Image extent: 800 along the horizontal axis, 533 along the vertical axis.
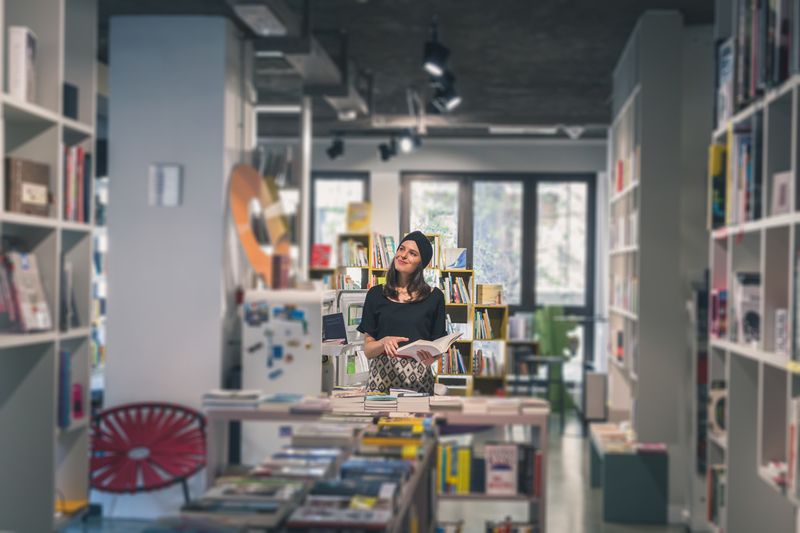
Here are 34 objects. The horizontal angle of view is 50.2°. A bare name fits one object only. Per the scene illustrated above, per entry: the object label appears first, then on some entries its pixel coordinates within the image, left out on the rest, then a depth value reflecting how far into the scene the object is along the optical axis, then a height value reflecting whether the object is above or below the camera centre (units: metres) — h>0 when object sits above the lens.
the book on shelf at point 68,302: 3.30 -0.17
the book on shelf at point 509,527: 3.92 -1.23
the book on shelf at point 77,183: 3.29 +0.29
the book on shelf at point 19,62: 2.87 +0.66
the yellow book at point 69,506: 3.43 -1.01
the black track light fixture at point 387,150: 10.36 +1.38
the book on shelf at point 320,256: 9.15 +0.07
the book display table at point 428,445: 2.48 -0.80
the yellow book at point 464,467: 4.17 -0.99
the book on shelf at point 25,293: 2.90 -0.12
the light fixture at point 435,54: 5.73 +1.41
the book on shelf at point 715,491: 3.77 -1.00
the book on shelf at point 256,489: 2.14 -0.60
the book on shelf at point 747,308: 3.00 -0.14
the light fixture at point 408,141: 9.38 +1.37
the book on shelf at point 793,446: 2.40 -0.50
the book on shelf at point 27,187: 2.87 +0.24
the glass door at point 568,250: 11.84 +0.22
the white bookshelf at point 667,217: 5.54 +0.33
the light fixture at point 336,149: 10.63 +1.41
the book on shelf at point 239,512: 1.84 -0.57
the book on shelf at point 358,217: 9.04 +0.50
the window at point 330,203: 12.03 +0.84
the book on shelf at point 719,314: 3.46 -0.19
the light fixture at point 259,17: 4.58 +1.37
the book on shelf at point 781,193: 2.56 +0.23
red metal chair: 5.24 -1.19
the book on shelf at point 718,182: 3.36 +0.34
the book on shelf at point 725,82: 3.28 +0.74
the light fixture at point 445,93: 6.61 +1.38
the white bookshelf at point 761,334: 2.67 -0.22
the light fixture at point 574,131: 9.95 +1.60
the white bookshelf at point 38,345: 3.05 -0.32
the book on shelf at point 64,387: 3.33 -0.50
